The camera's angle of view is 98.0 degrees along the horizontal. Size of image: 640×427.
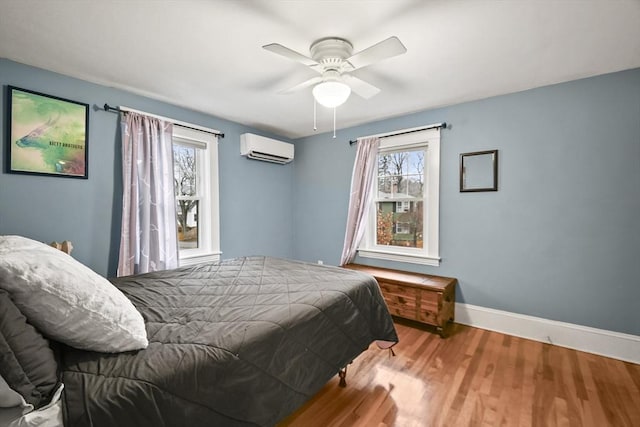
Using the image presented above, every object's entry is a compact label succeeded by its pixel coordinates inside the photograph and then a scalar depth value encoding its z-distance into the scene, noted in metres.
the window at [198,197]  3.27
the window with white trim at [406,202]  3.20
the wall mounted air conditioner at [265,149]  3.66
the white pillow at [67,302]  0.86
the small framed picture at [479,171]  2.83
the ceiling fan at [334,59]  1.66
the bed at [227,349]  0.86
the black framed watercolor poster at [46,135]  2.11
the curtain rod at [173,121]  2.56
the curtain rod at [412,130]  3.07
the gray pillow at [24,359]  0.73
